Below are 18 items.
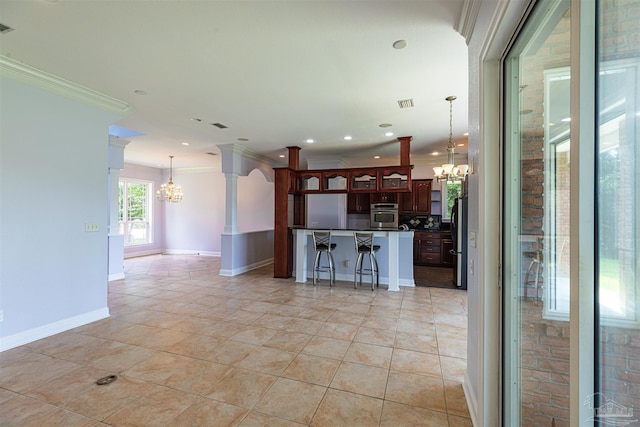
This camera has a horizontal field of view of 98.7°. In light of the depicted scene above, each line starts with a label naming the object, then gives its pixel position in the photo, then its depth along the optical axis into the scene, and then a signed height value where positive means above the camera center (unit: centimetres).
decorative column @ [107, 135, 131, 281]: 543 -8
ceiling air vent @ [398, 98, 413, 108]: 347 +142
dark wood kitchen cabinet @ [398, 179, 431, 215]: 727 +36
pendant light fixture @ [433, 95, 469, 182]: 422 +65
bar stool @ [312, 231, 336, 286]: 506 -64
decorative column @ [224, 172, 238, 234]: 595 +22
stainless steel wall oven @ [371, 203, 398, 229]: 673 -7
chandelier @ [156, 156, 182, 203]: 742 +58
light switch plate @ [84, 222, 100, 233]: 332 -18
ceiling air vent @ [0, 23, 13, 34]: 212 +144
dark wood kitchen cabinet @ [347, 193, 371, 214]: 771 +26
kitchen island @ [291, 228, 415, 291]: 481 -83
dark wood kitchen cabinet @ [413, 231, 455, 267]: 695 -92
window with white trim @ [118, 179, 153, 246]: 810 +4
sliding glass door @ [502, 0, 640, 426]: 69 +1
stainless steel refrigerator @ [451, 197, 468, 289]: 485 -51
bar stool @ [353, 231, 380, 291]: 479 -68
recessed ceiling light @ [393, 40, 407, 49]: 226 +141
